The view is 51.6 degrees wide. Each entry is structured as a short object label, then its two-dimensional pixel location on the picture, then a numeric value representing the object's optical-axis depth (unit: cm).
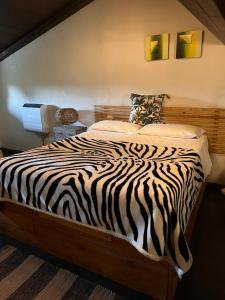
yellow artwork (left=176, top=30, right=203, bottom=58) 273
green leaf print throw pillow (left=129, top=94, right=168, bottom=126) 300
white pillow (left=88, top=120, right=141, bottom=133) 288
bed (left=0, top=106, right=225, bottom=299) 134
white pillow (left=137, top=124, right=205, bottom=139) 255
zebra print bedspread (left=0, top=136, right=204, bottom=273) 129
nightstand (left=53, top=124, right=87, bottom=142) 353
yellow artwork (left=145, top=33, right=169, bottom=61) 292
